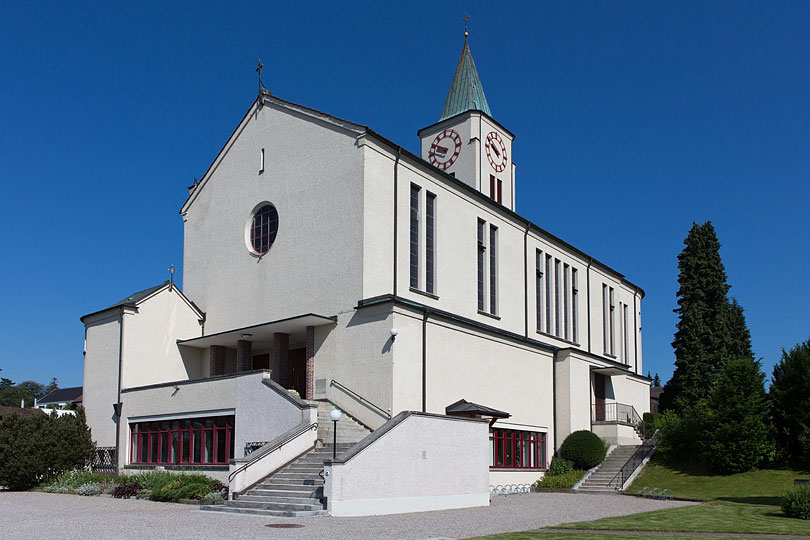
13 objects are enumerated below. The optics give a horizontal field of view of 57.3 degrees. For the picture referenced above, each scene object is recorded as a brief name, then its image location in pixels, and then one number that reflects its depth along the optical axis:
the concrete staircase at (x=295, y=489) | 18.56
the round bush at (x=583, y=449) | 32.53
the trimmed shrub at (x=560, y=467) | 32.62
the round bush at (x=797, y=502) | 18.45
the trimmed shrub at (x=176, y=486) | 21.83
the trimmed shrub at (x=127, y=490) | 23.53
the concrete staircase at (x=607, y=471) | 30.34
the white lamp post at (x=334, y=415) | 19.88
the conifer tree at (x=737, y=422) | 29.19
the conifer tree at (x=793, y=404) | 28.86
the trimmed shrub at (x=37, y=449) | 26.86
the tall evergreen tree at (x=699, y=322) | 44.28
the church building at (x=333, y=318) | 25.97
